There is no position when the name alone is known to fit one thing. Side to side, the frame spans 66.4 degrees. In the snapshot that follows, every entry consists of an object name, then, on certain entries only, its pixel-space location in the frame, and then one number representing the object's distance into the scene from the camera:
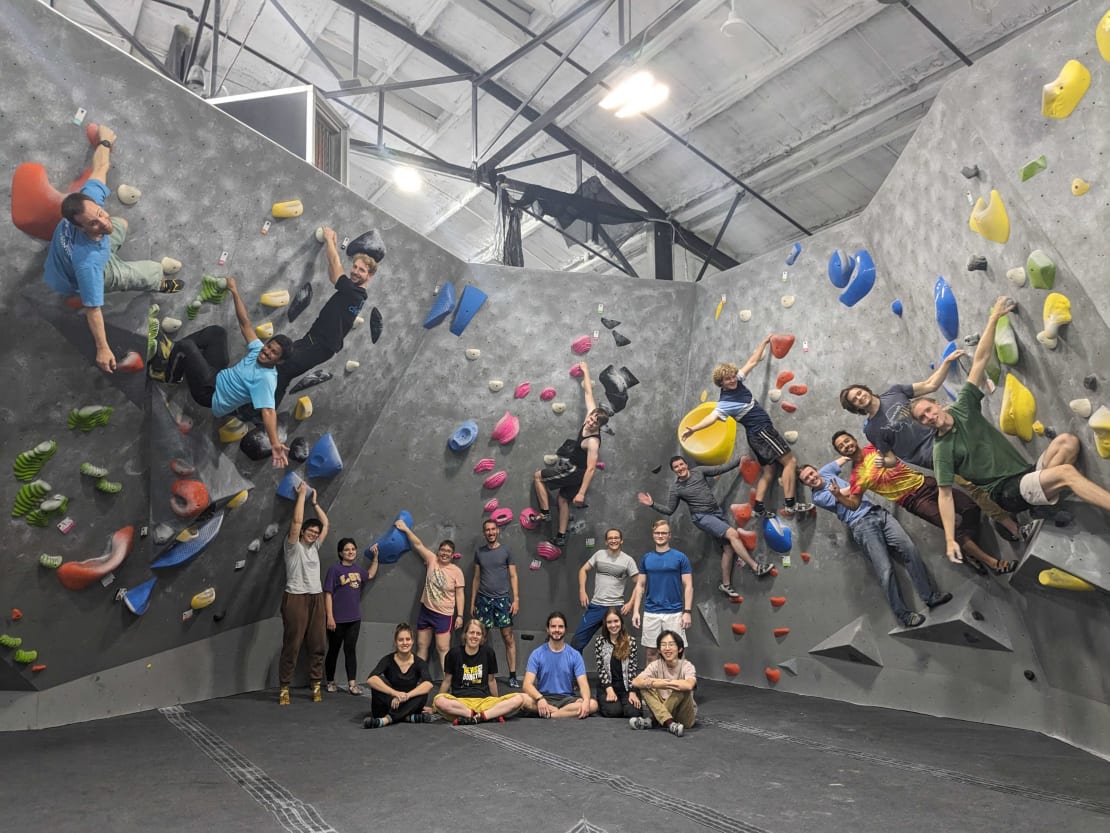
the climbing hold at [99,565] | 4.29
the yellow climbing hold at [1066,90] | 3.17
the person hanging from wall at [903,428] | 4.34
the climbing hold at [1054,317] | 3.52
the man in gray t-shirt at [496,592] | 6.25
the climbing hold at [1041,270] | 3.52
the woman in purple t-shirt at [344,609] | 5.82
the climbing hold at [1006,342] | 3.89
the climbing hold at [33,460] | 3.79
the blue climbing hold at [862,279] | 5.30
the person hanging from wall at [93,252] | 3.43
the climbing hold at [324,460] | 5.66
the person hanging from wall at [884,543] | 4.95
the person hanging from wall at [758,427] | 5.85
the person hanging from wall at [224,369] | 4.26
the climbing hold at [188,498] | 4.56
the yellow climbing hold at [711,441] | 6.29
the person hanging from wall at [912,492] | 4.55
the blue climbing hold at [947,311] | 4.37
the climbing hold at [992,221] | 3.77
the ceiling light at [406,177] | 8.32
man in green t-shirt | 3.83
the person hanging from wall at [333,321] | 4.95
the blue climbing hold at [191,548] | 4.77
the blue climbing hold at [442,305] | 5.95
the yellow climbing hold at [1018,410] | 3.91
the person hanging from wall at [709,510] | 6.21
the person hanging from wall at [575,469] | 6.54
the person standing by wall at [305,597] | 5.48
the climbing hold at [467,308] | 6.18
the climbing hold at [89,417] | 3.89
